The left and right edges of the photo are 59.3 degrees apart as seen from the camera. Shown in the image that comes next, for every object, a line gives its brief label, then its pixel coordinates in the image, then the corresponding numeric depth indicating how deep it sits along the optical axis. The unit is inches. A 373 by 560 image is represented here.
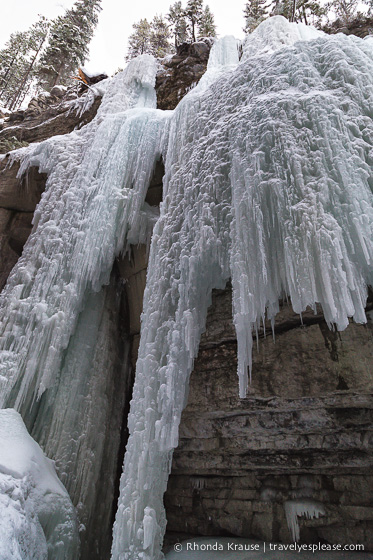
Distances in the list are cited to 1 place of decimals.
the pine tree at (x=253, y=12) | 474.6
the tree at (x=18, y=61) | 538.6
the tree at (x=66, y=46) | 516.4
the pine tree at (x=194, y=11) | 494.9
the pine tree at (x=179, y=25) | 510.6
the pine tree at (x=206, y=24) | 467.8
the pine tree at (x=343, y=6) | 428.5
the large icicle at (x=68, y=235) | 139.0
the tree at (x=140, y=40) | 578.9
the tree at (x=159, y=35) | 552.0
